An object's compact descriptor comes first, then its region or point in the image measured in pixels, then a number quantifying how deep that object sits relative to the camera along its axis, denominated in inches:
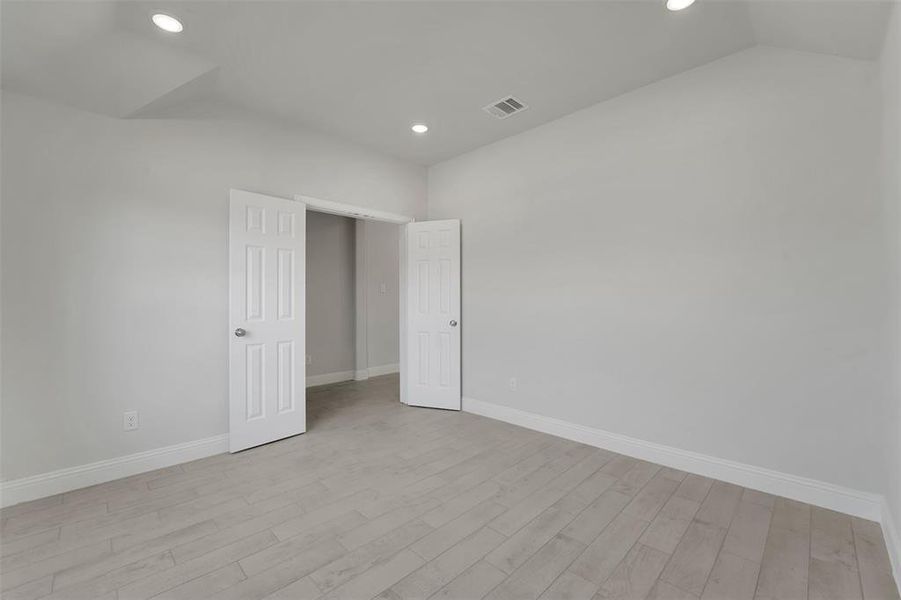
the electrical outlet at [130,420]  107.8
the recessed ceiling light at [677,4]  84.2
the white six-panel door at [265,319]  124.7
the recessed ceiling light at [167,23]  85.4
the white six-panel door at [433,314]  170.9
